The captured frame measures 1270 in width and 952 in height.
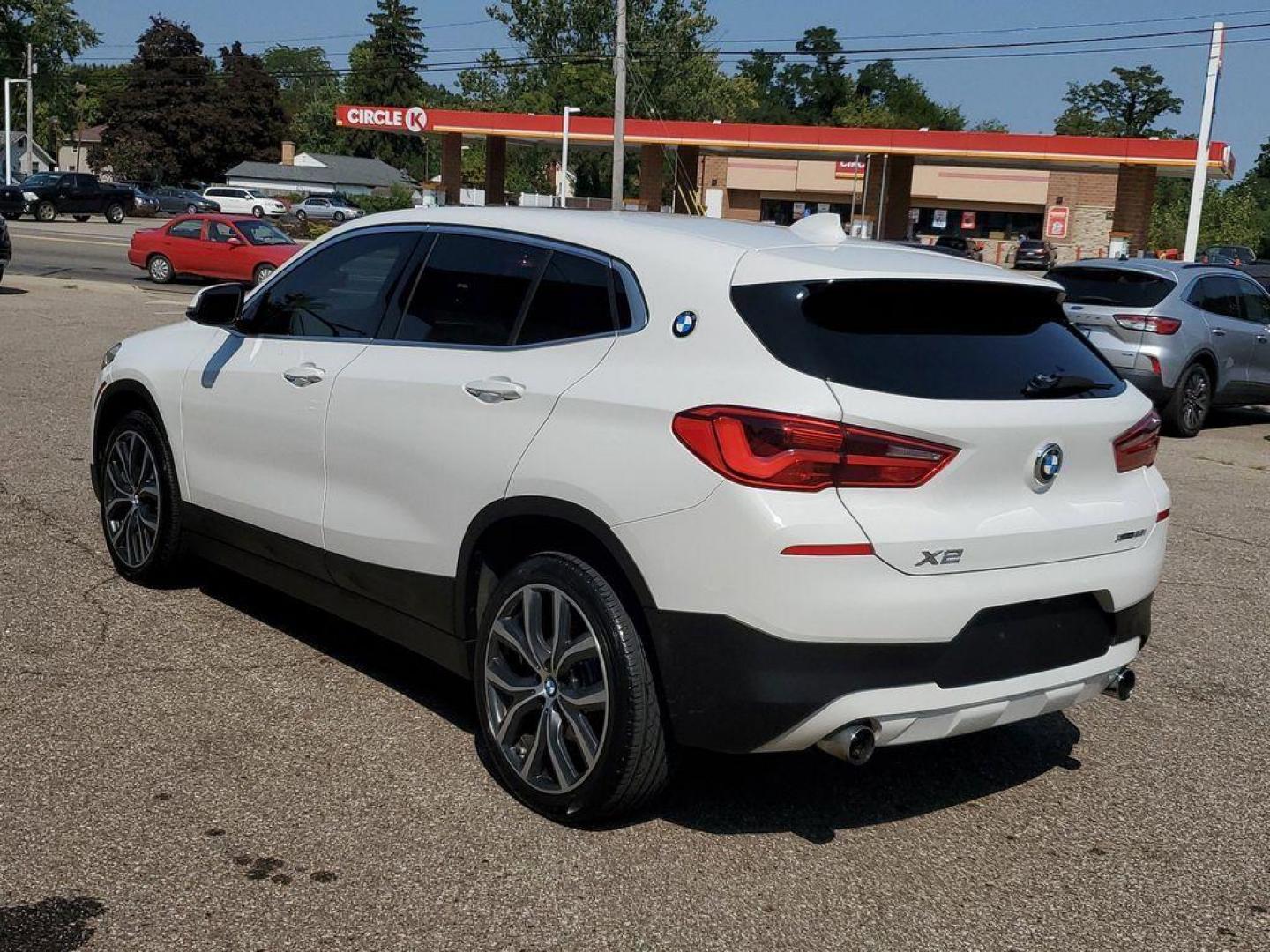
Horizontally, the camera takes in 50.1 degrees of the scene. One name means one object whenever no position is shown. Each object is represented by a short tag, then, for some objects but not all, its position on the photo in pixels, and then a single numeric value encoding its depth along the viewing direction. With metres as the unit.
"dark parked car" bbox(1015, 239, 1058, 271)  61.33
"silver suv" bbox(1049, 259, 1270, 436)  12.86
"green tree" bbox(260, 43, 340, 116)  151.88
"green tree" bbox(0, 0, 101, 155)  92.50
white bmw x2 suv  3.51
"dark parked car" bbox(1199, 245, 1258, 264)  45.31
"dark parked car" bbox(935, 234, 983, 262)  44.45
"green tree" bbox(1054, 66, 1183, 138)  126.81
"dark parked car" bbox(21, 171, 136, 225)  54.50
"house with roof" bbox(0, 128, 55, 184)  87.62
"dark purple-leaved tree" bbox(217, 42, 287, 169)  98.81
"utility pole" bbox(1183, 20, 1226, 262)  28.66
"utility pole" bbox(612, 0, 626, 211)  41.31
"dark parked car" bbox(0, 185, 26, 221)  52.31
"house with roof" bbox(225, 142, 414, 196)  95.06
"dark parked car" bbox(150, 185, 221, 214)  67.12
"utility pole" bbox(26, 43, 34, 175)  81.95
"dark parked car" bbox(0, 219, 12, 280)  21.17
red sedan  26.81
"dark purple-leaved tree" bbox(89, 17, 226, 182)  94.75
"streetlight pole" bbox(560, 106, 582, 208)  46.34
